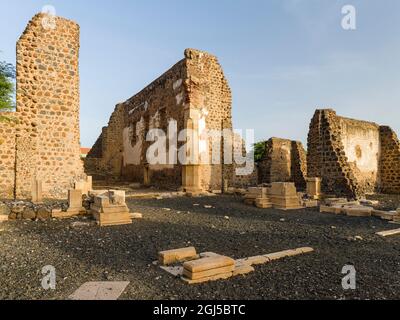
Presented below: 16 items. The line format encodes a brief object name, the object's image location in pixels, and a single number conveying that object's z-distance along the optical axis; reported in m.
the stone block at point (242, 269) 3.58
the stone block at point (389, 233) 5.86
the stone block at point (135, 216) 7.36
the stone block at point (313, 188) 11.96
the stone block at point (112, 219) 6.51
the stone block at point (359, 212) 8.27
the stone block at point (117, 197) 6.96
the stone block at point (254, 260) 3.90
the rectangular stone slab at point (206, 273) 3.33
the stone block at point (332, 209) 8.76
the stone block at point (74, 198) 7.50
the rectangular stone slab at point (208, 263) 3.38
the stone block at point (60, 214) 7.15
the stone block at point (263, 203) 9.76
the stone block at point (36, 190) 8.66
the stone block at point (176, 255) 3.97
